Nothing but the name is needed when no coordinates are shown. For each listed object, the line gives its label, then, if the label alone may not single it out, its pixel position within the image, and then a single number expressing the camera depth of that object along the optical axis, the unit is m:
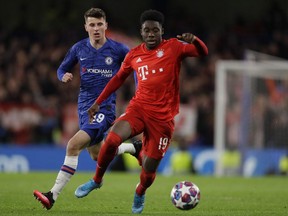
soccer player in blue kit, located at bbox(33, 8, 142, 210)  20.44
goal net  41.59
